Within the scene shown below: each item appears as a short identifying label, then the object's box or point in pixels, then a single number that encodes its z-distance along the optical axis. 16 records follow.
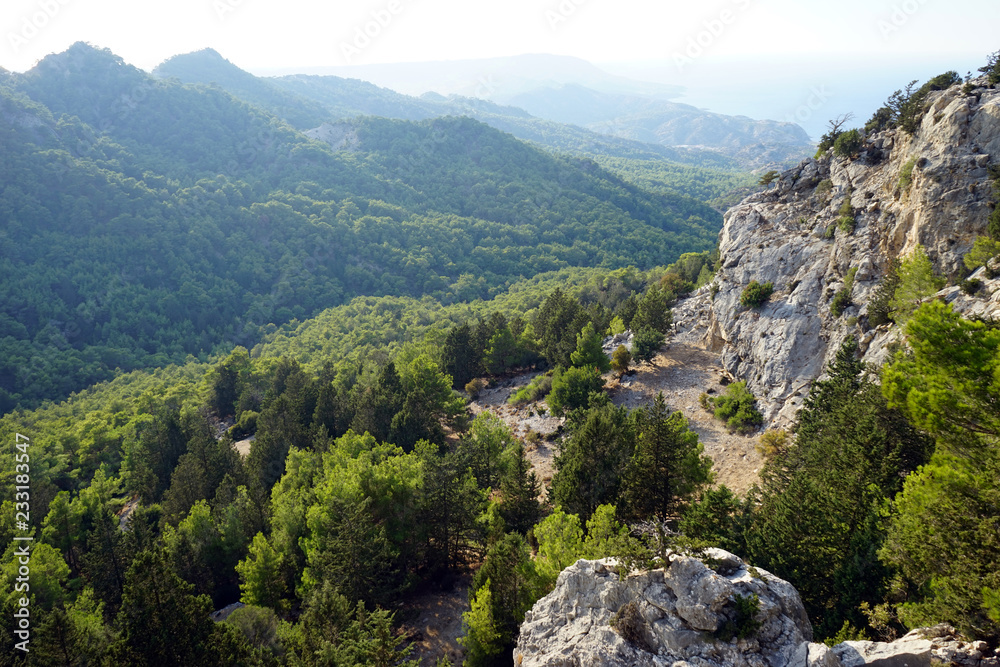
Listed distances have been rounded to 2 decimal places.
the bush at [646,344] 46.81
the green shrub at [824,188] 42.45
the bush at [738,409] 35.47
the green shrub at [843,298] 33.38
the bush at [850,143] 41.03
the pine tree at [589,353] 47.81
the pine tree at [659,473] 24.06
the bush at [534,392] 52.00
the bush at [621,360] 49.07
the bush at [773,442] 30.86
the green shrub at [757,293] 40.38
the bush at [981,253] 24.39
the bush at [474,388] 58.75
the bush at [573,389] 43.31
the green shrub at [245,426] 67.06
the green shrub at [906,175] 31.55
